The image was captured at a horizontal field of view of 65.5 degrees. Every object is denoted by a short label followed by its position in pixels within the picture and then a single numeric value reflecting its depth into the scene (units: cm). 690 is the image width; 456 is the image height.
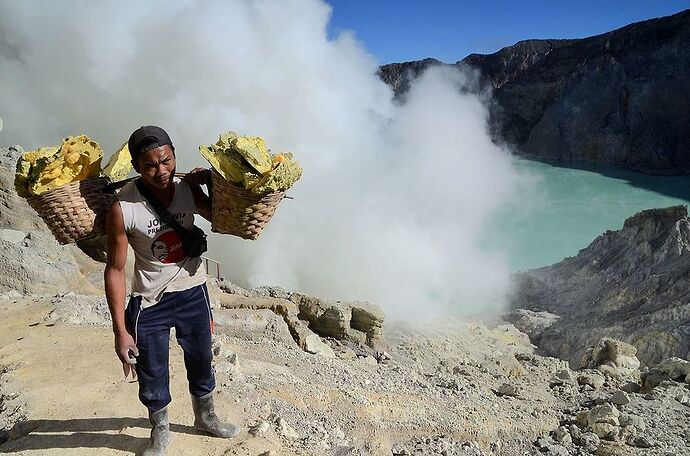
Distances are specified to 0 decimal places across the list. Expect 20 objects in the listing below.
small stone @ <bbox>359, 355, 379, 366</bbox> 482
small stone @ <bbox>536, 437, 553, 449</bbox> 350
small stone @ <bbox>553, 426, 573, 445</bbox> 355
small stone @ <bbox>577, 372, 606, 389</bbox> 496
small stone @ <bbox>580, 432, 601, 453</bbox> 344
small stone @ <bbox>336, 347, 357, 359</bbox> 509
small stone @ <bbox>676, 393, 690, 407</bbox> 430
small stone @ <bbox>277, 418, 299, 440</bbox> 258
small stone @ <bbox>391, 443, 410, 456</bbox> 298
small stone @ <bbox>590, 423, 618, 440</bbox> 357
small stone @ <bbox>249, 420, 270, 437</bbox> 252
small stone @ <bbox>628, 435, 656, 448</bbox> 347
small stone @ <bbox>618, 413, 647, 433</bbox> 368
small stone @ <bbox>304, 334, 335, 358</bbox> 486
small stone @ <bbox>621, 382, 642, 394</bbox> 494
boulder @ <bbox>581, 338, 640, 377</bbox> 584
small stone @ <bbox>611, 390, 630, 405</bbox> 421
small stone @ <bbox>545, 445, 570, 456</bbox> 340
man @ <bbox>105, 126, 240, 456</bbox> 191
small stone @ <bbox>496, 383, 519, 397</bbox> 432
